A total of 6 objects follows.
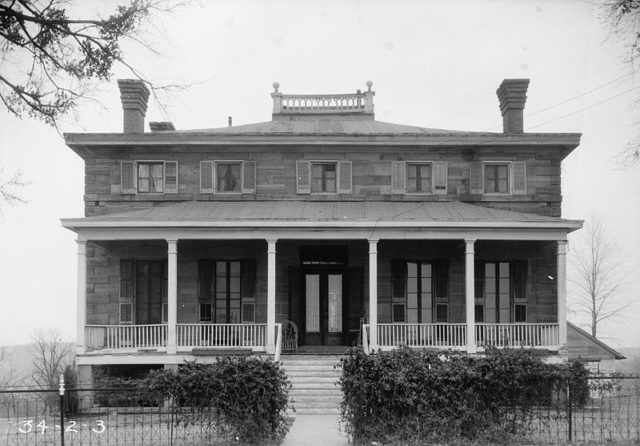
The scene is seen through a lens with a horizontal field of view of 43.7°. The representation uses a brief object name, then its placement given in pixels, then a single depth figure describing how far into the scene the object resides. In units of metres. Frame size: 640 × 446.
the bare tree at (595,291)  38.41
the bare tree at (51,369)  20.89
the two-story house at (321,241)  22.53
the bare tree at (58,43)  12.73
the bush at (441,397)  12.68
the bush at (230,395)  12.76
